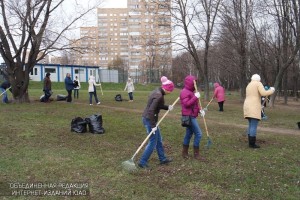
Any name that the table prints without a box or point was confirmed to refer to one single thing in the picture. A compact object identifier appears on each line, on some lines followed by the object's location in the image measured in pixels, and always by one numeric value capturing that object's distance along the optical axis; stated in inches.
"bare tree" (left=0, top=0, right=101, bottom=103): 685.3
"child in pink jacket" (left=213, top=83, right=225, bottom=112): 756.6
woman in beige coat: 340.8
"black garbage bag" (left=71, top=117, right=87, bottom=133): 414.0
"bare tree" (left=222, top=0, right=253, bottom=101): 1085.8
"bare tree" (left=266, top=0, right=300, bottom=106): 868.6
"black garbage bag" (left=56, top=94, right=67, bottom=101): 844.6
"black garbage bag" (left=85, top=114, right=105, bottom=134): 414.6
